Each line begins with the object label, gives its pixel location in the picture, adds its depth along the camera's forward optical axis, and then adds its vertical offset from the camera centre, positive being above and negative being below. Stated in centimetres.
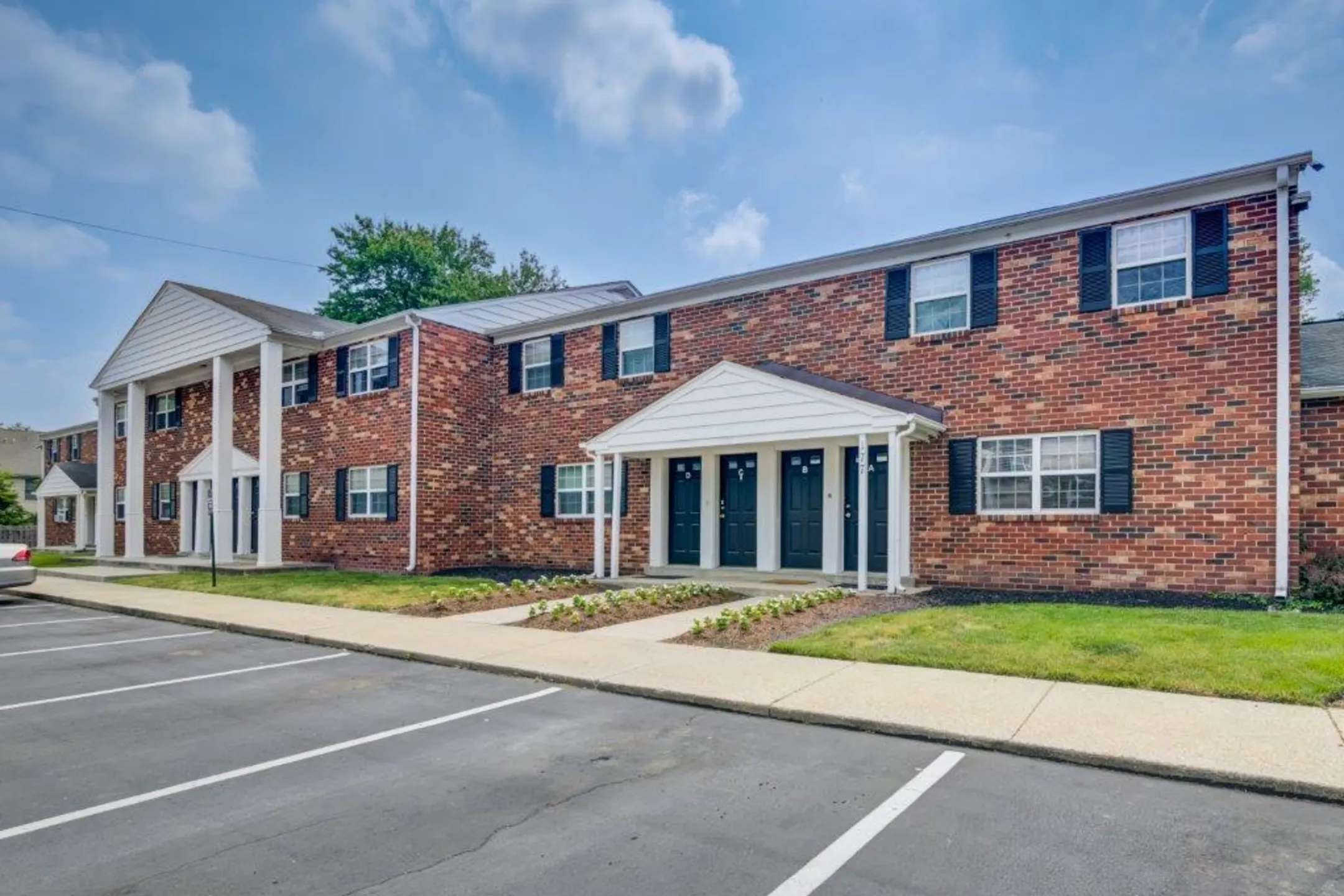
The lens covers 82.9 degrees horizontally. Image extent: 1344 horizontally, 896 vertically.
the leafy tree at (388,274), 3759 +931
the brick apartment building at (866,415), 1013 +77
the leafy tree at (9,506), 3050 -195
